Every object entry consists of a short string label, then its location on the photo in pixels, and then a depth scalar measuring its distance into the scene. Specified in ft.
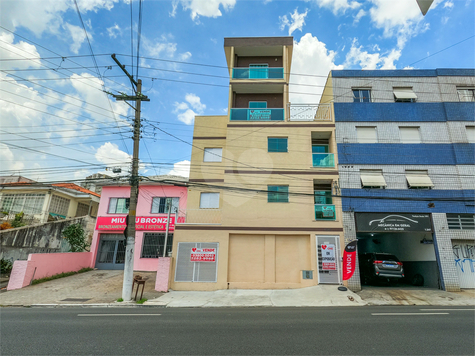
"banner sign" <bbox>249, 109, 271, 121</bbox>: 59.00
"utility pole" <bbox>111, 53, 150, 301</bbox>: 38.40
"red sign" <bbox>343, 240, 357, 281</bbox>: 44.21
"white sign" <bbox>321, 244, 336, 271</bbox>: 47.32
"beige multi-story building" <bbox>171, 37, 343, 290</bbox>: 48.21
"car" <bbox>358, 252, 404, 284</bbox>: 45.89
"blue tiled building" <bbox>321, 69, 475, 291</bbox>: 48.62
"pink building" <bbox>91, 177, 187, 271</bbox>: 64.39
